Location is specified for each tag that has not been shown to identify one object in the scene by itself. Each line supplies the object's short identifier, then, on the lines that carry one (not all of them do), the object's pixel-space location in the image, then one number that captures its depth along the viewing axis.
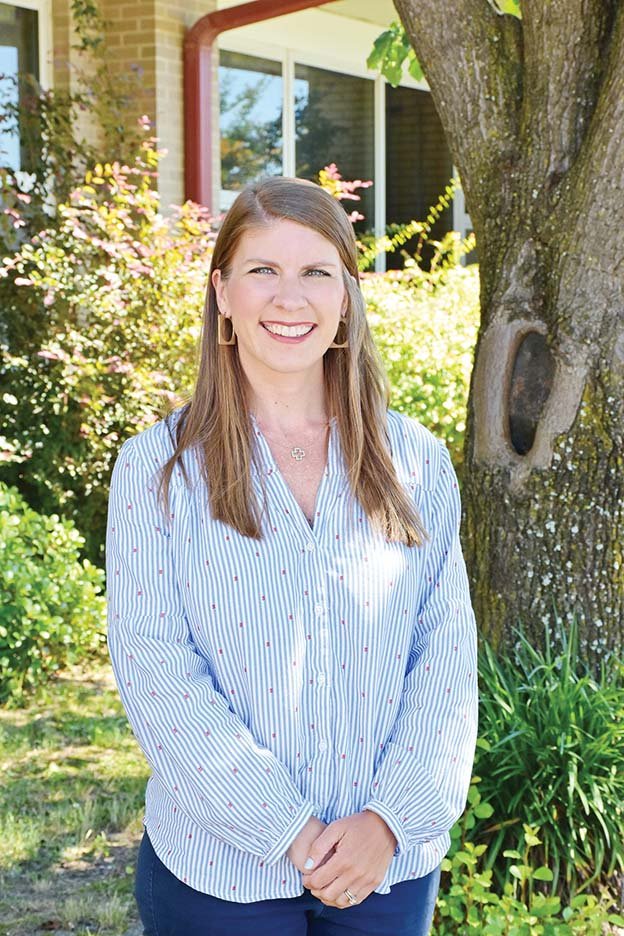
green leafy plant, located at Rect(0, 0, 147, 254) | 7.57
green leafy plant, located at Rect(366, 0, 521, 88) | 5.64
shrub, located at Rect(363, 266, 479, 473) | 7.08
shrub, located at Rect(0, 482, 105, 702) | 5.97
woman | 2.12
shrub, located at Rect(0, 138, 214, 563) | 7.01
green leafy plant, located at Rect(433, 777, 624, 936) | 3.24
